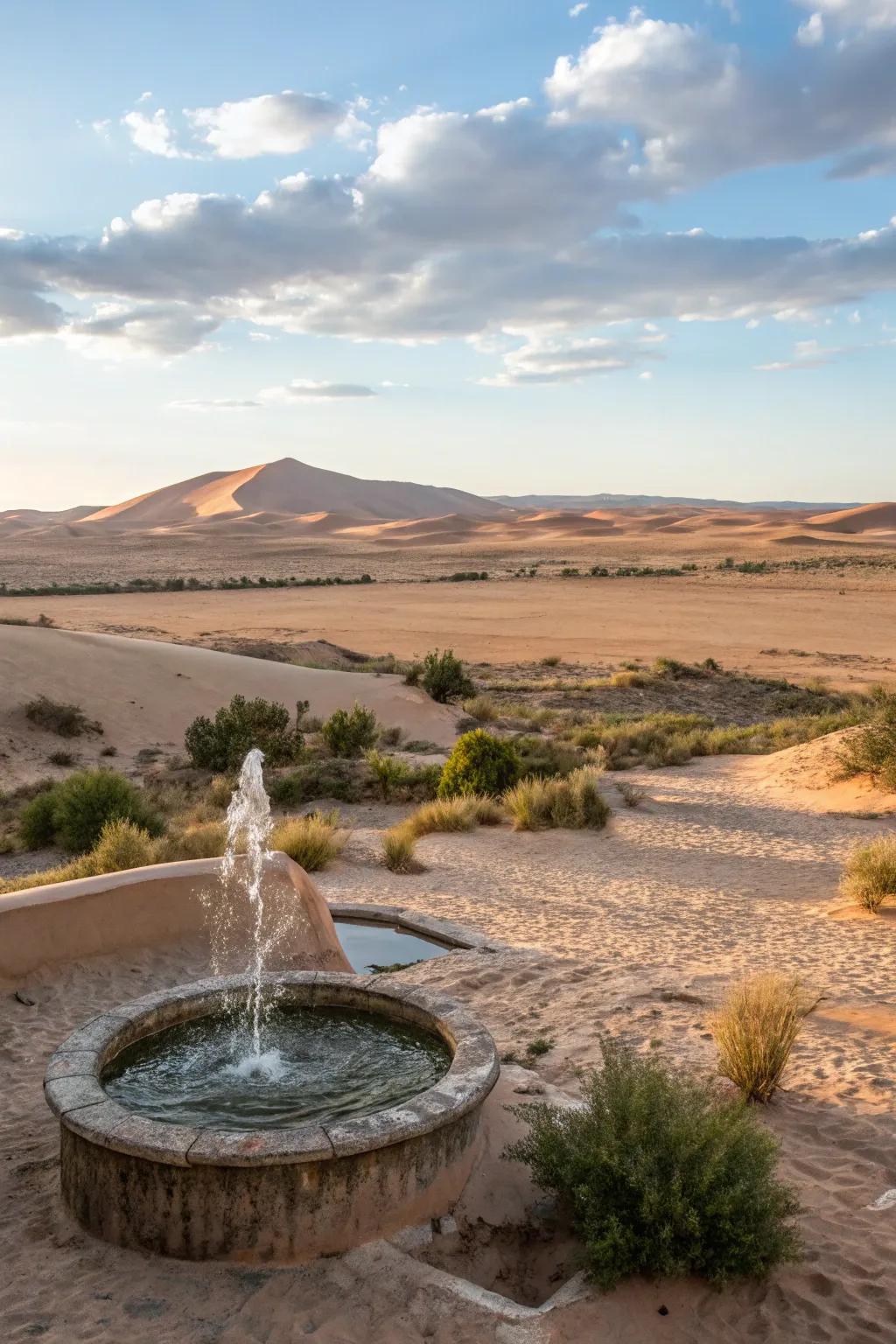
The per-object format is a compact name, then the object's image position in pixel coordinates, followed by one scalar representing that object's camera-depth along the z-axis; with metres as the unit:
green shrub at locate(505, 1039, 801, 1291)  4.03
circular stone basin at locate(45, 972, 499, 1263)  4.11
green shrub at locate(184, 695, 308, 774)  15.89
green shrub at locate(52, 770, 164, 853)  11.55
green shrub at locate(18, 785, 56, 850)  11.92
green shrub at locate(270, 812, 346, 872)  10.75
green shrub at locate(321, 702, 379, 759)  17.17
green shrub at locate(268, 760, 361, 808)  14.09
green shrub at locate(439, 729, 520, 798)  13.55
